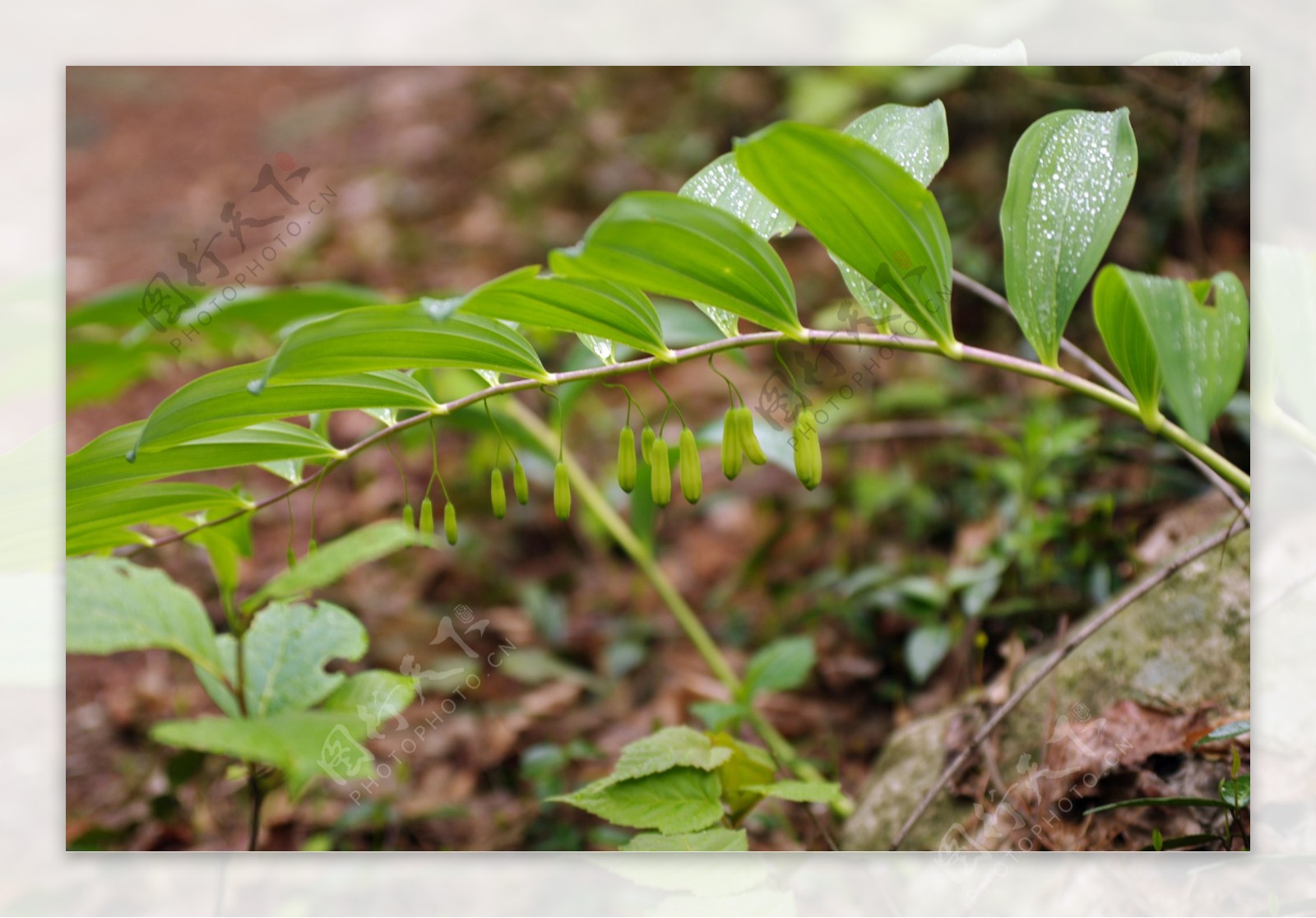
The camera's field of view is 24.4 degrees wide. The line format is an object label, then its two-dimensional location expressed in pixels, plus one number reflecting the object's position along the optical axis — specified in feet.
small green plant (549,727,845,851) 2.54
